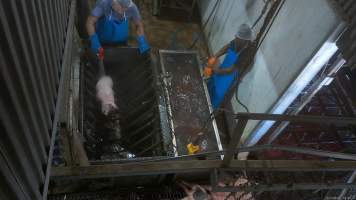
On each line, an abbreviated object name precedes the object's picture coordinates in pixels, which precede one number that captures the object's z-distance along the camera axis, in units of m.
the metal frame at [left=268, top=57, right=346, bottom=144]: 4.45
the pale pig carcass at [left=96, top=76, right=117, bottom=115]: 5.84
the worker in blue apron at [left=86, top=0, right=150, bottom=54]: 5.98
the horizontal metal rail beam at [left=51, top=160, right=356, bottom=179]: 3.21
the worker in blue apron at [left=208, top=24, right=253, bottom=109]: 5.58
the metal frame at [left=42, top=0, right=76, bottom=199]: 2.62
